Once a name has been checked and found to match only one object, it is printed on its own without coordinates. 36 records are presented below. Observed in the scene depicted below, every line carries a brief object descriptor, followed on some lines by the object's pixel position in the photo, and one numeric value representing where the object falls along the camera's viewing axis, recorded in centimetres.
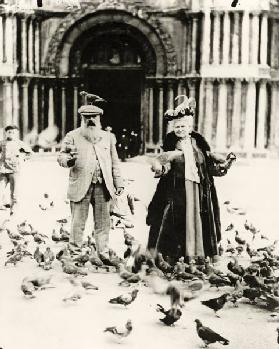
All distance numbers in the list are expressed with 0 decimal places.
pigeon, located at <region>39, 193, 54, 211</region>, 1174
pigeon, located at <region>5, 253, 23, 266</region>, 822
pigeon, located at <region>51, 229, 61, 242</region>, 923
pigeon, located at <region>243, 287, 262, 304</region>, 668
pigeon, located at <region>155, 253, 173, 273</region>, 766
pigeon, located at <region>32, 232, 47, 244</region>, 905
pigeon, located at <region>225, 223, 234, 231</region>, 964
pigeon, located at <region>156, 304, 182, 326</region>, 604
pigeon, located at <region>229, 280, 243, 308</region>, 678
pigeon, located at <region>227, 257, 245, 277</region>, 715
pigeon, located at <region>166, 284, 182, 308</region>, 602
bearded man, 819
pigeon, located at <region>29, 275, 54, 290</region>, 706
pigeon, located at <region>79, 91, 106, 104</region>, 832
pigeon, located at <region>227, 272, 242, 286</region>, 703
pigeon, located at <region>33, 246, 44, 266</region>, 815
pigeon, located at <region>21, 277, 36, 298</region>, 696
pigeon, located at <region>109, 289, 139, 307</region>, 652
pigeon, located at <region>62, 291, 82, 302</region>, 686
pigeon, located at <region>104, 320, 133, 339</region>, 566
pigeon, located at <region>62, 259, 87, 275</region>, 768
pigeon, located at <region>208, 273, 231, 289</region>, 706
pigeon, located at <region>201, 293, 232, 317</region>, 632
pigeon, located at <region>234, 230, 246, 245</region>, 870
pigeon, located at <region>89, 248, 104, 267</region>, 795
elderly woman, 780
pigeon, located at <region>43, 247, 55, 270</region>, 805
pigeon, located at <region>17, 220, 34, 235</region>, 941
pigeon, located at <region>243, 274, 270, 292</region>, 680
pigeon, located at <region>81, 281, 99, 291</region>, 714
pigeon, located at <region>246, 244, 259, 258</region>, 851
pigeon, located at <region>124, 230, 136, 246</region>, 796
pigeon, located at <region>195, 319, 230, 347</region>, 547
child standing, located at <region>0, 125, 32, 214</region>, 1178
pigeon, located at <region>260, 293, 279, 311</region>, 659
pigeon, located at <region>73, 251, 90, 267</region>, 795
